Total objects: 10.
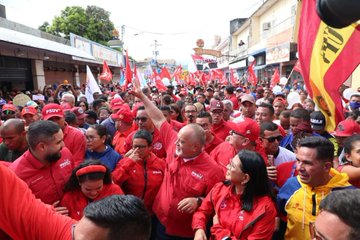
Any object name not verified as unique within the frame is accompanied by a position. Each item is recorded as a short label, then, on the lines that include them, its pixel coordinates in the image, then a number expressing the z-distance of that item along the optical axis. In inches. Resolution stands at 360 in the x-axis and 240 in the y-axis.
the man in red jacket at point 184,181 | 114.7
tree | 1576.0
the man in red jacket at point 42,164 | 105.3
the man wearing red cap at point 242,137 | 130.3
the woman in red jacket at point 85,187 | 102.7
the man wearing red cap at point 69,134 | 146.6
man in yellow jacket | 93.3
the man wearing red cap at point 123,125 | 191.6
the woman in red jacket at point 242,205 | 93.4
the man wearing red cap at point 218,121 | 198.2
